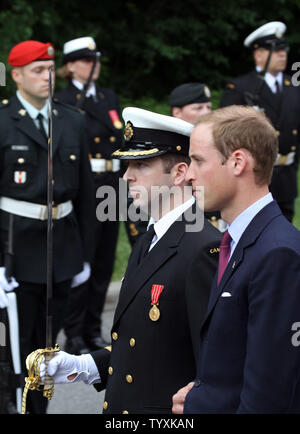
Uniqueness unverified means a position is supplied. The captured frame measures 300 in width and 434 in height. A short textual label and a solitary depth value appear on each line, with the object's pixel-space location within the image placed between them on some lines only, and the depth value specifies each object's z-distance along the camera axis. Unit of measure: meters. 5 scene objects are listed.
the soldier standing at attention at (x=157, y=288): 5.57
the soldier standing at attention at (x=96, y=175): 13.16
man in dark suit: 4.30
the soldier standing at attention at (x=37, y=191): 9.79
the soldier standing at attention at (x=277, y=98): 15.14
